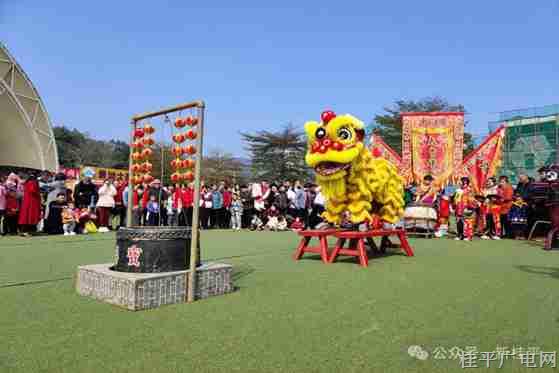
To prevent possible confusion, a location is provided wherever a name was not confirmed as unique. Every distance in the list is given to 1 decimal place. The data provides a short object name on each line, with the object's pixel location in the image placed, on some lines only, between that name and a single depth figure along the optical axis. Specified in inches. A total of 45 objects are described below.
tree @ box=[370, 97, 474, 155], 1408.7
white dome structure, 1033.5
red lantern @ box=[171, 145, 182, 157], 178.5
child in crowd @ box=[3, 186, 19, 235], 410.0
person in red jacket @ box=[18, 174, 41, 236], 410.0
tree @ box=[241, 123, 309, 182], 1461.6
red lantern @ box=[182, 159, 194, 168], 175.5
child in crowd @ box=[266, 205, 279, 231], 552.7
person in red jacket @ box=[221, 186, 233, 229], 579.2
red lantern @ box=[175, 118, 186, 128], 176.9
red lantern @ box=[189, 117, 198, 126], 172.9
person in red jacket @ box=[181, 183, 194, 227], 508.2
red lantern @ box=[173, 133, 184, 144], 177.6
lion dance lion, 255.0
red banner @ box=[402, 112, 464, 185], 556.1
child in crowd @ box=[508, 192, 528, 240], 434.0
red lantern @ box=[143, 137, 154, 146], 195.8
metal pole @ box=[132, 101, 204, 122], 165.9
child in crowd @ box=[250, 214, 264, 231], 565.9
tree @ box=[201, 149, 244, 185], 1631.4
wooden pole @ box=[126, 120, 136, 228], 198.1
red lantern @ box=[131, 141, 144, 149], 196.5
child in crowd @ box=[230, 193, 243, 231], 576.1
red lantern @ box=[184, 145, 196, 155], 174.7
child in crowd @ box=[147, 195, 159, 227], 523.8
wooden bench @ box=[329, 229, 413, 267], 240.4
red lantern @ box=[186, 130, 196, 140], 173.5
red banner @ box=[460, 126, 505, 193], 524.7
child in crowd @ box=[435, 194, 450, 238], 472.4
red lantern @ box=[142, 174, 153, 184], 200.7
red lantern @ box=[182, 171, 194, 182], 173.8
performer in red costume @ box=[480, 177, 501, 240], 441.7
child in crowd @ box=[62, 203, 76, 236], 430.3
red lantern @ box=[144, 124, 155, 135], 193.8
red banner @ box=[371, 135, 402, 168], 590.9
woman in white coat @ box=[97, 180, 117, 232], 473.7
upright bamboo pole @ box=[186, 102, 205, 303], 156.9
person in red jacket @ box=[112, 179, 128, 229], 507.5
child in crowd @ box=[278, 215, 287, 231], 555.5
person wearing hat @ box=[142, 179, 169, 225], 480.8
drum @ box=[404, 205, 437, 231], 438.0
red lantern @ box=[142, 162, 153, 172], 198.2
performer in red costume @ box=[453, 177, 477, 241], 430.3
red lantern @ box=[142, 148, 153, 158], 196.9
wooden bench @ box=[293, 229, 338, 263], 251.9
